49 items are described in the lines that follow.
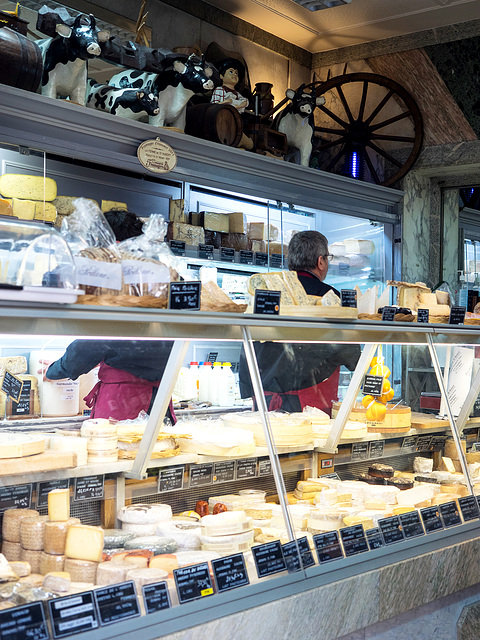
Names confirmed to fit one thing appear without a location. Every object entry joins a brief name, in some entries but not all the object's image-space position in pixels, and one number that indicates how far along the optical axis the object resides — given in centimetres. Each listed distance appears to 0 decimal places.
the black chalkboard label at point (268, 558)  176
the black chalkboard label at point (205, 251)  415
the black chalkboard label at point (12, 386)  188
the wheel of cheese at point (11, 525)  169
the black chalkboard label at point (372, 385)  265
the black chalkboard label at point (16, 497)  170
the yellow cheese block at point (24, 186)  343
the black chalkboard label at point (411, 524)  221
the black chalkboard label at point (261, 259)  446
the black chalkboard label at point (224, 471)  223
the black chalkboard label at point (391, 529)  214
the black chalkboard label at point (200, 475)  219
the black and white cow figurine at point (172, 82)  389
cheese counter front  159
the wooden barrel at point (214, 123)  414
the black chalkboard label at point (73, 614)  136
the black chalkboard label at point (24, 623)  129
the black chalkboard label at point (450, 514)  235
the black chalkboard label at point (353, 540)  200
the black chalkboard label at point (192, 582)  158
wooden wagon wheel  546
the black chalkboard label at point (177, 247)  396
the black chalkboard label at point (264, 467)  211
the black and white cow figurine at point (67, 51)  340
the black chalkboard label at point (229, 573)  167
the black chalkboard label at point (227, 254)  426
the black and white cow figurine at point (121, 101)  373
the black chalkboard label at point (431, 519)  228
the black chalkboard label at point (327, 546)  192
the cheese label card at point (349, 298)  230
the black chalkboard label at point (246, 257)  436
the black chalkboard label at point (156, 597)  152
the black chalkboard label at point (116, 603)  144
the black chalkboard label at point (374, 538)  208
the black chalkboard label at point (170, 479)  210
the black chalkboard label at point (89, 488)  185
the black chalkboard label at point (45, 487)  176
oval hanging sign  382
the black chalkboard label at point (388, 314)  248
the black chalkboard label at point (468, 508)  243
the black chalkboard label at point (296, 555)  183
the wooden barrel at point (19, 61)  315
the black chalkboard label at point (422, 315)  261
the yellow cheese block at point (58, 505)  175
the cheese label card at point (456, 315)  275
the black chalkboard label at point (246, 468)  220
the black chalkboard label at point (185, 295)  181
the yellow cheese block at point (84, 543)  168
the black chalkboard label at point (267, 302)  203
